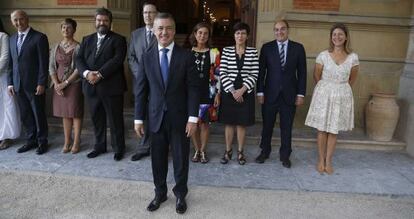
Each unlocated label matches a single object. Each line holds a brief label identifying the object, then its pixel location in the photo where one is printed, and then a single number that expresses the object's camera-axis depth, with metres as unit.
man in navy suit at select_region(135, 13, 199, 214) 3.46
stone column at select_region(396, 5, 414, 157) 5.77
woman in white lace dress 4.56
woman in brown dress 5.03
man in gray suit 4.84
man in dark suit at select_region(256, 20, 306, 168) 4.77
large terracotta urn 5.80
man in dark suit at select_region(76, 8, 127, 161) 4.78
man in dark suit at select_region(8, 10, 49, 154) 5.09
